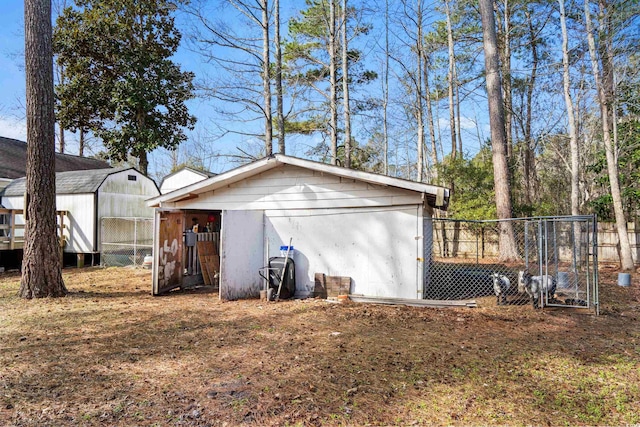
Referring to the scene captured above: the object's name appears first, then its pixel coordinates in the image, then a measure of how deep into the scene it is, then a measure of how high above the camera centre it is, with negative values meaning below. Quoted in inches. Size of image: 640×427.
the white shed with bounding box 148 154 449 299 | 276.5 +2.6
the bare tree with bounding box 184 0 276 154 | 493.7 +227.7
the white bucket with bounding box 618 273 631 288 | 352.0 -48.6
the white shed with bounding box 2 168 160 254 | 504.7 +46.2
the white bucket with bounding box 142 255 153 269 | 465.7 -37.5
